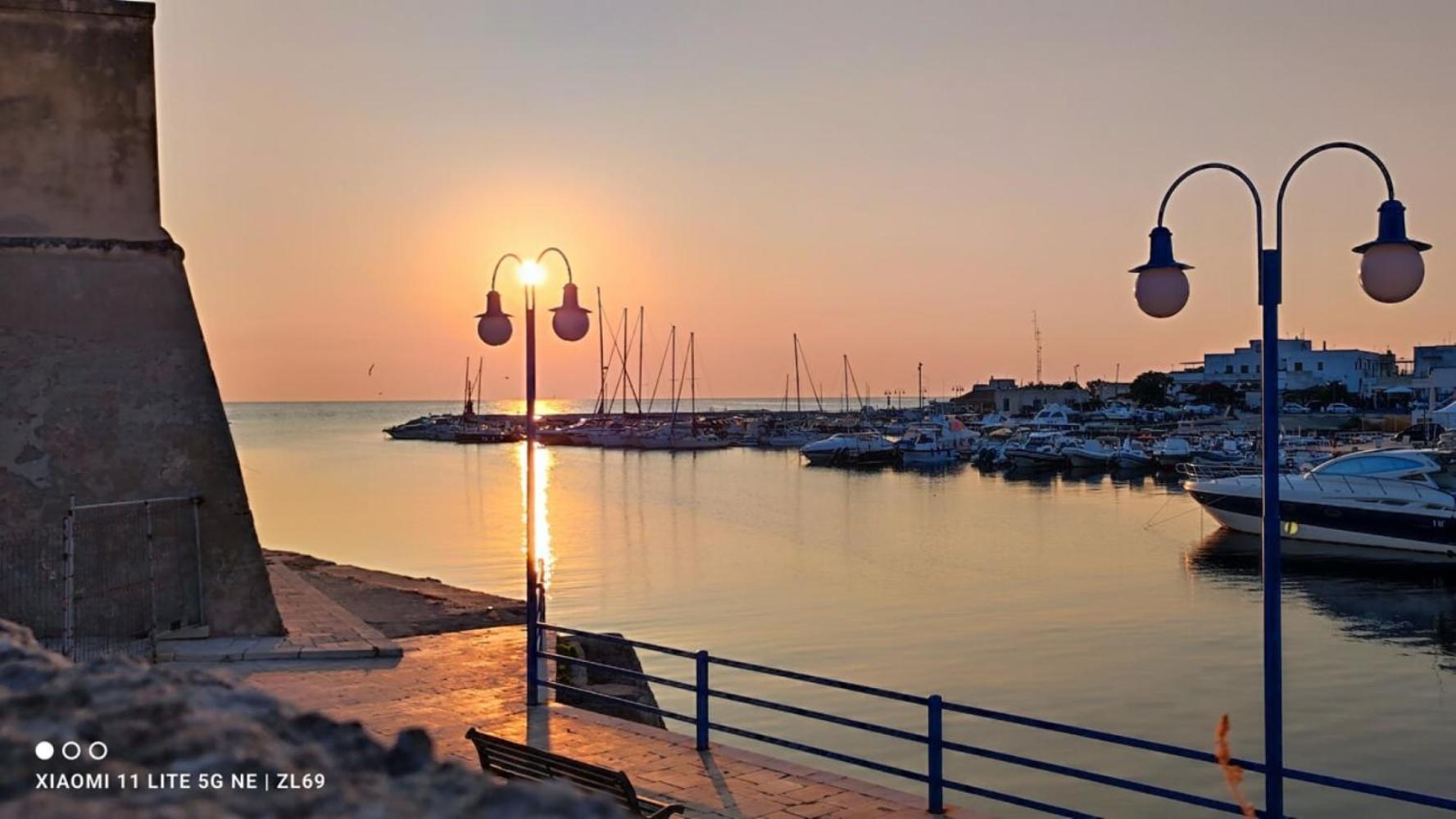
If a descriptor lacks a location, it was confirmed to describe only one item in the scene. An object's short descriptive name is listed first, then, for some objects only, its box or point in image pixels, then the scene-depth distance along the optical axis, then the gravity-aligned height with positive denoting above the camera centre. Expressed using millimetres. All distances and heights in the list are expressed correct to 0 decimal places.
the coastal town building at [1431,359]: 100500 +4326
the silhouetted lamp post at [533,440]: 11516 -259
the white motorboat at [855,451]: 80250 -2689
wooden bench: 7293 -2312
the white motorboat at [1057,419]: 97469 -686
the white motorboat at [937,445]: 79875 -2336
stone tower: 13695 +1329
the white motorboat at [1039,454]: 73562 -2694
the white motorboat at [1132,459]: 71312 -2982
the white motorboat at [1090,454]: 72062 -2667
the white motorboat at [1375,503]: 35094 -2862
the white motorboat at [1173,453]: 69062 -2537
